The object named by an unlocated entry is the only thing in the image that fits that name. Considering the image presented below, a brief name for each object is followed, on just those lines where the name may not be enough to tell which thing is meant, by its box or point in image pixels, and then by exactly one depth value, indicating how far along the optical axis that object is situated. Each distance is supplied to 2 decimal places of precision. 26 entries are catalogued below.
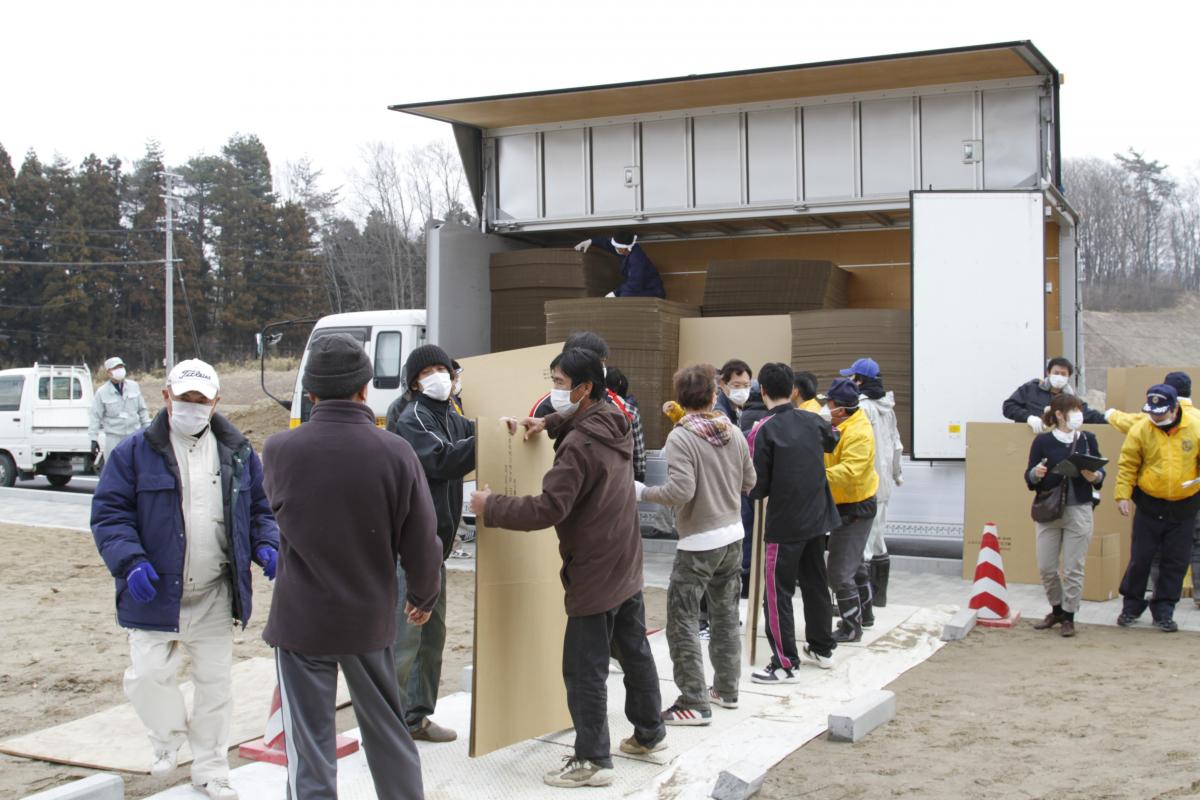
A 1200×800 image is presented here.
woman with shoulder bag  7.35
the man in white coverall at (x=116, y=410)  13.84
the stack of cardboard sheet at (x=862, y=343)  10.08
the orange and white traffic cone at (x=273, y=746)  4.79
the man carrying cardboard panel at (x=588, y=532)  4.39
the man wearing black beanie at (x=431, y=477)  4.80
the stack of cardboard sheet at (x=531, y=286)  11.67
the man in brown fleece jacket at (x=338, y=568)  3.45
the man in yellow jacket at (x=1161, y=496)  7.61
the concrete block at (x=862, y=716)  5.08
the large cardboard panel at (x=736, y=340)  10.66
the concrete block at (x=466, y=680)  5.76
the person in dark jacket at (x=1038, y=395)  8.93
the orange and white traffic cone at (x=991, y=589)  7.84
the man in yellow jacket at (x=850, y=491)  6.89
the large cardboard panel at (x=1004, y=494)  9.16
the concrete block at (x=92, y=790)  3.93
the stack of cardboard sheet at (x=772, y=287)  11.02
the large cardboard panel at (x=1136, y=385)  9.21
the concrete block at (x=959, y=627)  7.36
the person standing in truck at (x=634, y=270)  11.83
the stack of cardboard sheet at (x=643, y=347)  10.57
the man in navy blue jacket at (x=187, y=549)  4.22
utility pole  34.28
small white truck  16.89
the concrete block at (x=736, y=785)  4.29
